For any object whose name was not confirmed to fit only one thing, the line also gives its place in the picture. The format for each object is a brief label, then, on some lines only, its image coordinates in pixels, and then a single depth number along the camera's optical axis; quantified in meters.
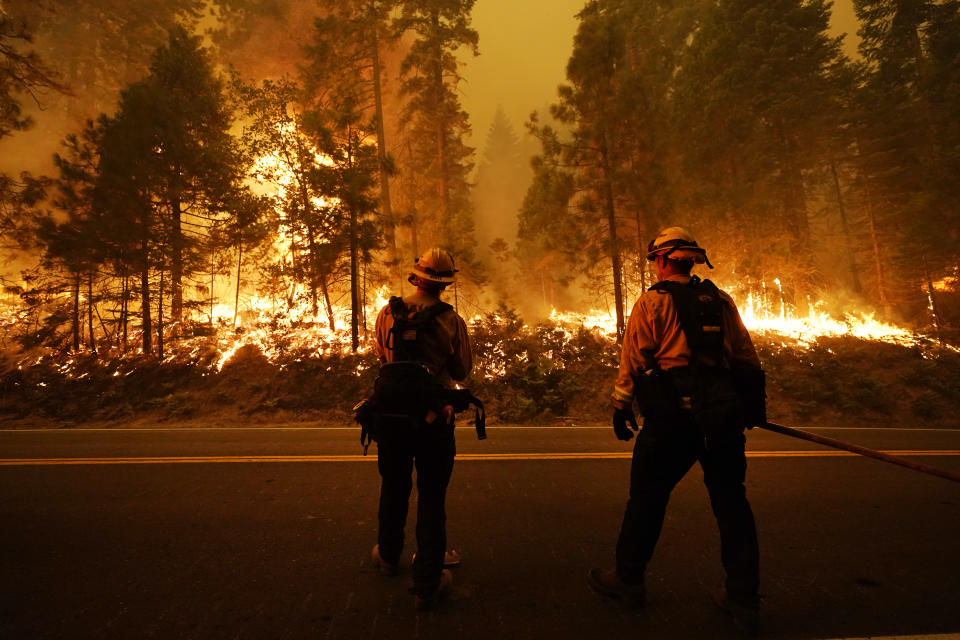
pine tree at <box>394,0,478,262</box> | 19.41
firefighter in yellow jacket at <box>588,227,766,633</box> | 2.65
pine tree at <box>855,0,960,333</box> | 18.52
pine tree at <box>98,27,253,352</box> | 13.48
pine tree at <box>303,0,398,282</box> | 17.84
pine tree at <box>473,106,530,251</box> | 54.40
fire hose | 2.59
